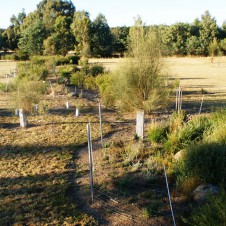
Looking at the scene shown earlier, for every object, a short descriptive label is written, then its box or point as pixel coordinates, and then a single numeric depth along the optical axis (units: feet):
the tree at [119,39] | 182.28
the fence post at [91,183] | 19.01
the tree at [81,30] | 141.59
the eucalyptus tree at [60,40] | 130.72
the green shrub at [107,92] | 45.80
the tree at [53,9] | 211.94
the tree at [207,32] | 184.44
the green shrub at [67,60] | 109.52
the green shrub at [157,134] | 27.96
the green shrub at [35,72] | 60.95
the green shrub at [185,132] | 25.07
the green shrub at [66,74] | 67.29
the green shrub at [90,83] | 61.61
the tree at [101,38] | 170.77
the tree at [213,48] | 153.89
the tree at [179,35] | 187.32
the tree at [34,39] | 143.74
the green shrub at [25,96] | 35.53
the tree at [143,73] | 29.60
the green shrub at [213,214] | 12.27
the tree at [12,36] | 208.85
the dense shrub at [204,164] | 18.74
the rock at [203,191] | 17.10
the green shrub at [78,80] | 63.46
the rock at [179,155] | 21.40
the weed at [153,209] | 16.80
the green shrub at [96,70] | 70.44
